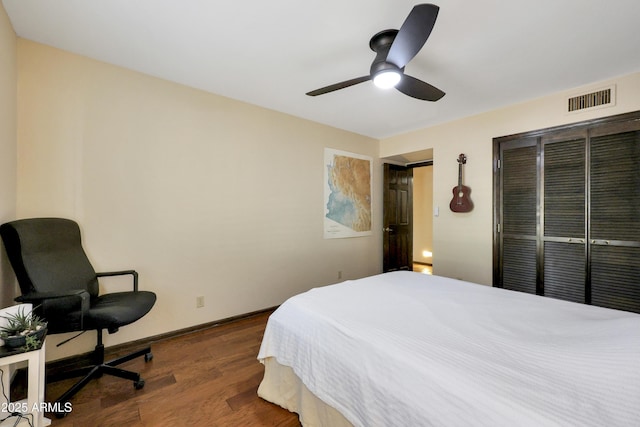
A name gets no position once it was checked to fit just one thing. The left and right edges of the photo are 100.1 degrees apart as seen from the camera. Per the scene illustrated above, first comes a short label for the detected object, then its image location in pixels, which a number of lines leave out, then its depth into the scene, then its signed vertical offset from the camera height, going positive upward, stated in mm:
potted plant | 1245 -576
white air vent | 2508 +1121
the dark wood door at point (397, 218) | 4508 -67
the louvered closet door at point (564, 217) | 2699 -22
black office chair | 1617 -497
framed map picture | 3827 +307
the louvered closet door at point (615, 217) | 2424 -16
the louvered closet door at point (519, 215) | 3009 -3
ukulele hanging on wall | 3458 +241
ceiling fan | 1361 +979
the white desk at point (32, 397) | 1271 -894
